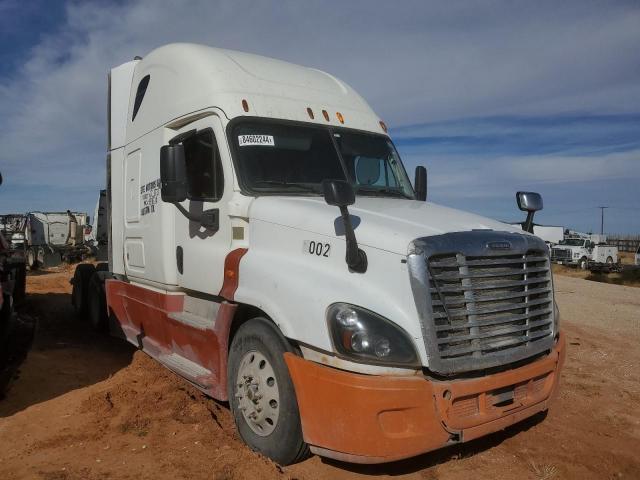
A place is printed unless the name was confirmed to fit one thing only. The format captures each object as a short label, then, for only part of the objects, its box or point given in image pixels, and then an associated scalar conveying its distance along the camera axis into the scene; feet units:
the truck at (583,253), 110.11
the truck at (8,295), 20.20
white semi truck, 11.07
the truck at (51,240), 83.66
